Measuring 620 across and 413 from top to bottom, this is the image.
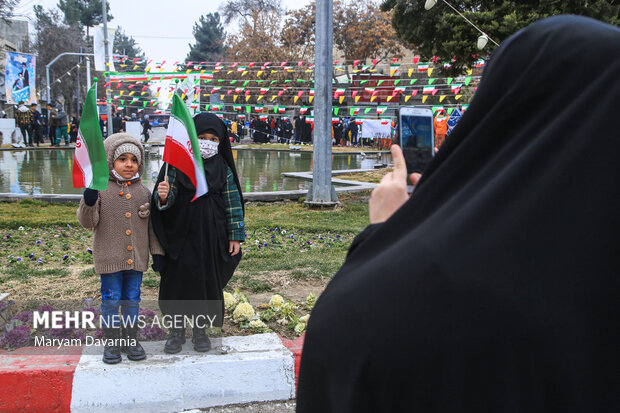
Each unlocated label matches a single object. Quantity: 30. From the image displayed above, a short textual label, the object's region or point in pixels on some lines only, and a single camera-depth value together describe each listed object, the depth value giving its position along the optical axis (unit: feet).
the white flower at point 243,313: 15.42
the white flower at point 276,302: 15.97
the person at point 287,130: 127.75
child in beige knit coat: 12.69
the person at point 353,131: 121.11
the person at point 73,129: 107.96
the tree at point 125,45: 316.81
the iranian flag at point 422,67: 63.72
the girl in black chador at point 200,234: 13.42
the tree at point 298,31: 142.92
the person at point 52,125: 95.40
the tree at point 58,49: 160.86
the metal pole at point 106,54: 49.52
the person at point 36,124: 87.92
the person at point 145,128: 105.91
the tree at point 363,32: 133.28
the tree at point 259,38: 143.23
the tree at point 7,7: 94.35
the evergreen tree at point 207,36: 284.82
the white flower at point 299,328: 14.96
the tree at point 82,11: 225.35
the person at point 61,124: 95.36
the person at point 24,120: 85.92
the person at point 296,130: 124.98
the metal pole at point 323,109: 31.83
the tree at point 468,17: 35.60
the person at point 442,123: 69.00
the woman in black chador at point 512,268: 3.34
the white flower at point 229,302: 16.06
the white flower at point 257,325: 15.23
